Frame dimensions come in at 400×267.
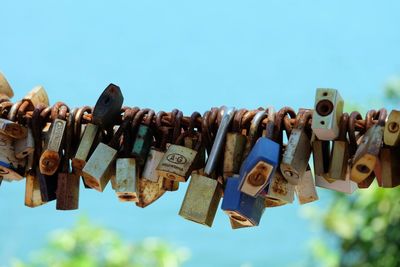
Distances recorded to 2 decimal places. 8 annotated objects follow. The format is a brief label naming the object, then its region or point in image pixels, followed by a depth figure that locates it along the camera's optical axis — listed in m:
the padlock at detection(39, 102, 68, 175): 0.89
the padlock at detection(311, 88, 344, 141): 0.79
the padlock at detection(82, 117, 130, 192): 0.88
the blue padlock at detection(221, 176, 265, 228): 0.83
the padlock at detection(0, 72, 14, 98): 0.99
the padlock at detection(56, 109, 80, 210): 0.90
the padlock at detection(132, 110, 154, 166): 0.88
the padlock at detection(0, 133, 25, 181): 0.91
